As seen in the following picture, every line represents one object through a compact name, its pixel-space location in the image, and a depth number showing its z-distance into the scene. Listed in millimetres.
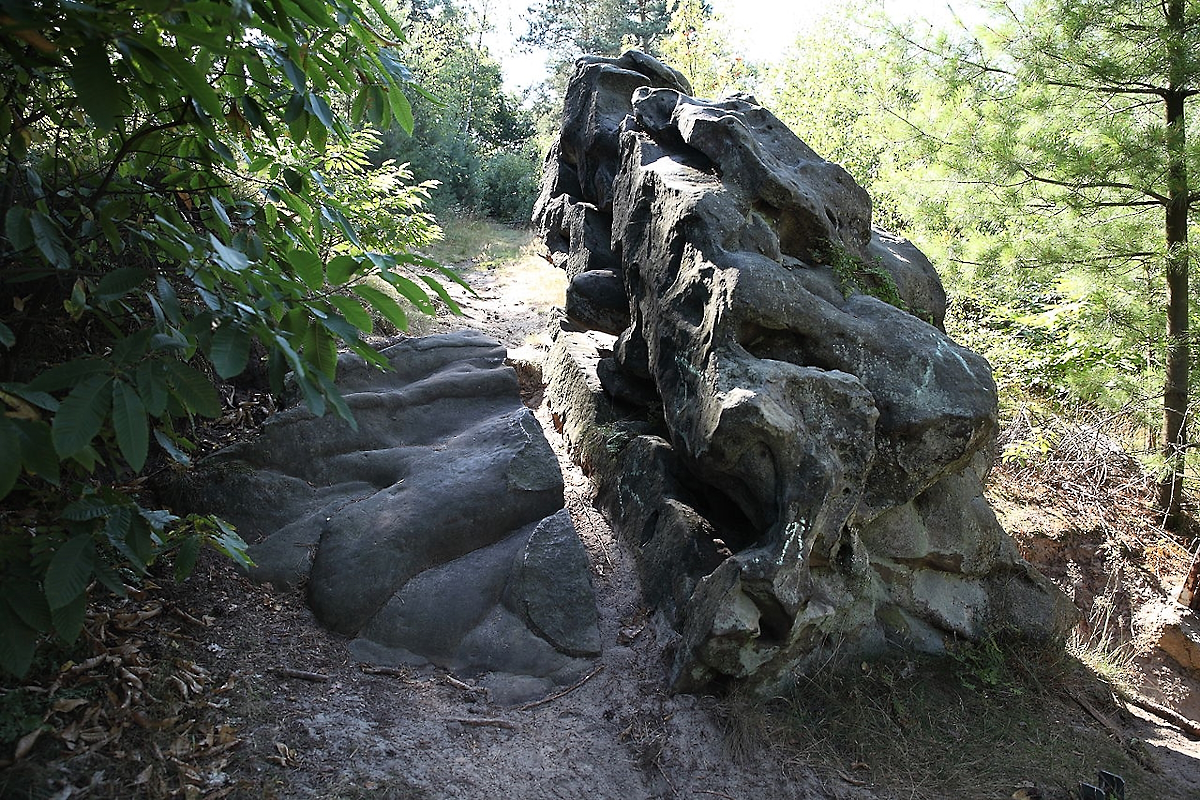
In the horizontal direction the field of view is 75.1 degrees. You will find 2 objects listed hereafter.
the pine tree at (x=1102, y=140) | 5930
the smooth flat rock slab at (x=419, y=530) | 4227
